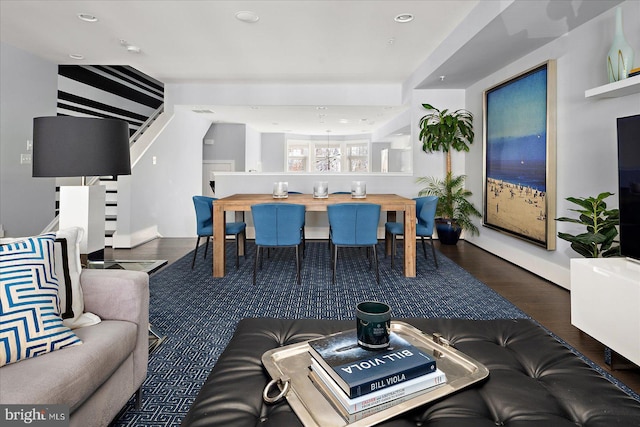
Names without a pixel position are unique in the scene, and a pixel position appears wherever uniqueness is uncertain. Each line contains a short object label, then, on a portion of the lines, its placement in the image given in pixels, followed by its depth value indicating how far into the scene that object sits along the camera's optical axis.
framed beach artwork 3.57
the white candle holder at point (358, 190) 4.31
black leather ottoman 0.90
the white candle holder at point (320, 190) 4.28
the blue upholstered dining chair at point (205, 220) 4.11
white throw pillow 1.44
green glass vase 2.53
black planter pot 5.50
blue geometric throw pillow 1.16
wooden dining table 3.82
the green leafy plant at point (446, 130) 5.42
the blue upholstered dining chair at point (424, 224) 4.11
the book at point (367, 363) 0.92
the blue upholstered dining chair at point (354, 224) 3.58
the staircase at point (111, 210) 5.43
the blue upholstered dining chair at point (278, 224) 3.57
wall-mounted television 2.02
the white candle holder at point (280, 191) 4.37
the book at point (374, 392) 0.89
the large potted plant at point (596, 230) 2.48
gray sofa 1.06
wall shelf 2.41
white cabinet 1.83
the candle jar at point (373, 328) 1.09
